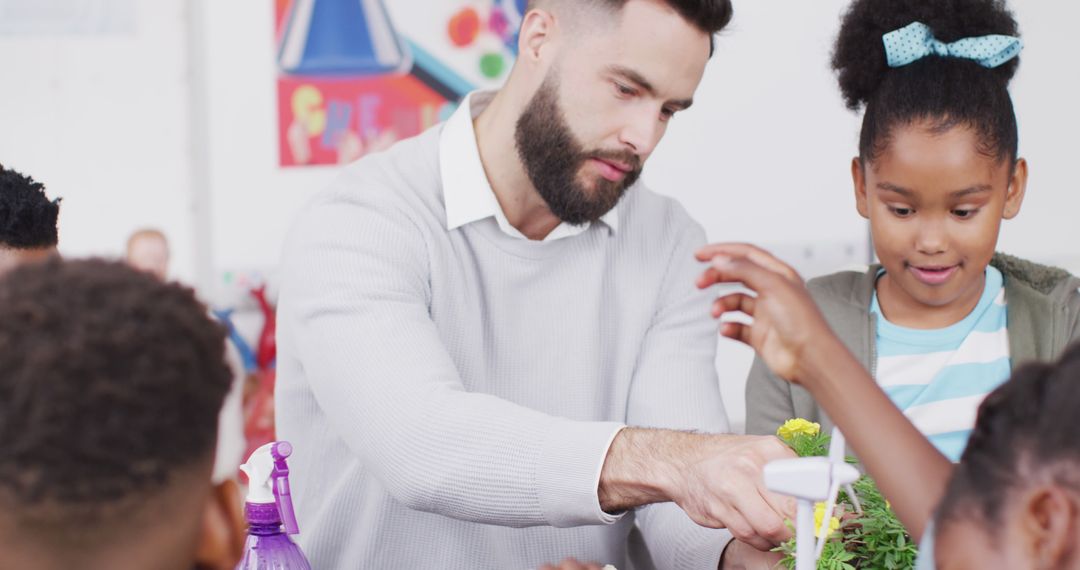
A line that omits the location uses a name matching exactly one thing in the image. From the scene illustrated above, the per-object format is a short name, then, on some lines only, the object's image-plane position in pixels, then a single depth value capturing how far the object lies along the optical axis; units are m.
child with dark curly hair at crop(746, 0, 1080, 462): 1.90
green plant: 1.18
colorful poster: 3.78
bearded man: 1.59
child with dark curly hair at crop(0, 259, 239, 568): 0.76
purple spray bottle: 1.34
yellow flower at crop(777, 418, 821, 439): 1.37
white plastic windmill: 0.97
